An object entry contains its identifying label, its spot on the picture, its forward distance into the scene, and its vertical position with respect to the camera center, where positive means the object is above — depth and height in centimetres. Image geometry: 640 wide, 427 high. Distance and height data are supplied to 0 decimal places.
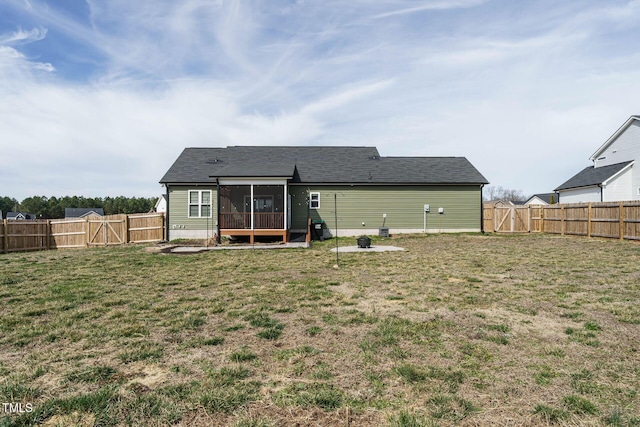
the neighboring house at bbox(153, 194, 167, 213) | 5196 +187
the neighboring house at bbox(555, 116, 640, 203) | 2231 +293
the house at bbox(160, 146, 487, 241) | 1888 +107
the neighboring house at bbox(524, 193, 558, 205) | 5331 +247
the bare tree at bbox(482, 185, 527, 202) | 9319 +568
